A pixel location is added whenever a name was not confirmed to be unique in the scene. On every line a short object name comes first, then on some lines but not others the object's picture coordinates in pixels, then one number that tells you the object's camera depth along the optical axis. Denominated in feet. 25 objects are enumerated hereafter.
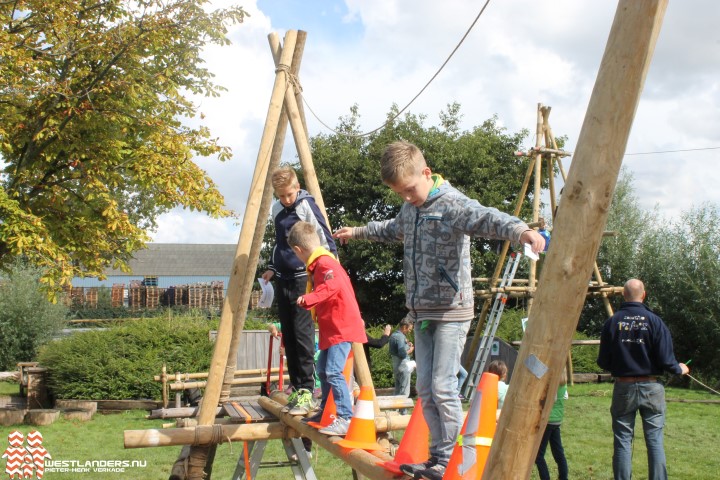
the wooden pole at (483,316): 43.18
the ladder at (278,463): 18.80
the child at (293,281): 17.39
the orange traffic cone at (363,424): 13.32
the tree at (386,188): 80.23
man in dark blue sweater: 20.04
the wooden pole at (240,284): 16.92
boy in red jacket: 14.40
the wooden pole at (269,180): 18.66
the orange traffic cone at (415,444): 11.44
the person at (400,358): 39.47
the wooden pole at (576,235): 6.75
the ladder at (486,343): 45.12
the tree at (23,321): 67.87
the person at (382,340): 35.24
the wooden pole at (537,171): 43.09
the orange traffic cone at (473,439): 9.29
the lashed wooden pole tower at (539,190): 43.11
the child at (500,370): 21.08
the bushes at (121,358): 49.03
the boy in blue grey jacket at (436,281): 11.01
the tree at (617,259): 64.59
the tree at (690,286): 54.49
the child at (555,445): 21.75
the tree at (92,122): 35.78
